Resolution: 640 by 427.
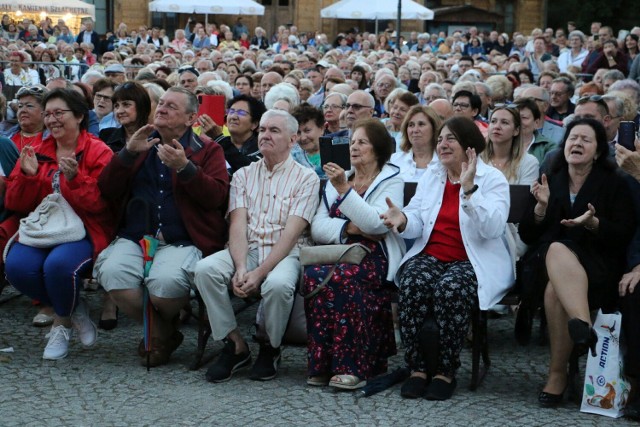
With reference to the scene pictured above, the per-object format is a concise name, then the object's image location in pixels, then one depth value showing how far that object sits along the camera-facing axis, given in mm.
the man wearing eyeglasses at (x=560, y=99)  10527
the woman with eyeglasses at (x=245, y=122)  8203
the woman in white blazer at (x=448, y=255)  5789
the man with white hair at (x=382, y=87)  11766
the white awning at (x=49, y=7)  27953
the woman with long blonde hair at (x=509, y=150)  7441
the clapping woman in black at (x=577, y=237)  5699
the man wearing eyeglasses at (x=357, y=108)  8867
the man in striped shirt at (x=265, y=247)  6102
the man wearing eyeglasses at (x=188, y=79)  11602
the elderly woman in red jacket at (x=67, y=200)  6492
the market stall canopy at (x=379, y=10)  28625
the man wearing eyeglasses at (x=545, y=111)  8875
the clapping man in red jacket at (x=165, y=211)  6289
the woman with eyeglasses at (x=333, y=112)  9266
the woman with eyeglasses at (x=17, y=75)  17297
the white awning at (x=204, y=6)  28652
